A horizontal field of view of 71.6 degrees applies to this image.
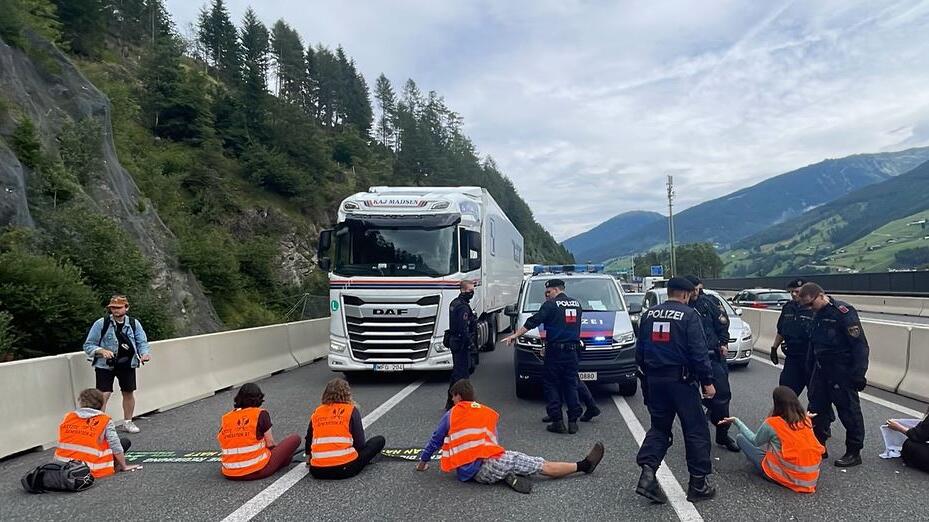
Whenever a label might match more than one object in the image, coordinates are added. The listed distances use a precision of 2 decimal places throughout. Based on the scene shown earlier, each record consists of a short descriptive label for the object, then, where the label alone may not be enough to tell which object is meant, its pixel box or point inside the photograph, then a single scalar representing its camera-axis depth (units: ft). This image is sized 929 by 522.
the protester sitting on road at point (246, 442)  18.40
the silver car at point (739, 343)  38.73
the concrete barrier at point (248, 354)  36.24
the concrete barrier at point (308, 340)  47.29
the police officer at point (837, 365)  19.10
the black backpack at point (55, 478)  17.79
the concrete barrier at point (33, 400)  22.25
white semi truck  35.60
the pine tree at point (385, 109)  300.81
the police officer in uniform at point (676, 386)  16.28
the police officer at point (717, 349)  21.70
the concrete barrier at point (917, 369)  29.48
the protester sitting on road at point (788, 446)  16.79
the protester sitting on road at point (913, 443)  18.31
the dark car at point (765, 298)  76.59
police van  29.14
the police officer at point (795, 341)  22.12
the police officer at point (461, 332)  30.19
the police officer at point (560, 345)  24.45
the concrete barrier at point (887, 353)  31.63
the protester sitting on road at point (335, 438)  18.30
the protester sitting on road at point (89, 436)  18.52
